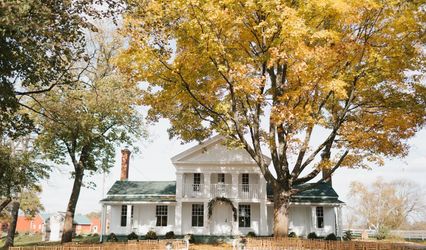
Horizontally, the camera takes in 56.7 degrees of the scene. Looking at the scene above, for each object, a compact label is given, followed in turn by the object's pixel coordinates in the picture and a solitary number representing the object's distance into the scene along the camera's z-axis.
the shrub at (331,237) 28.82
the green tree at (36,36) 10.20
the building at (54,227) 49.38
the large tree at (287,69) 15.26
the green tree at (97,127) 27.80
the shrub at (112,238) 30.30
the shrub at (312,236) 30.14
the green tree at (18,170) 27.11
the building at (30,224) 92.88
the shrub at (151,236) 30.39
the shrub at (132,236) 30.45
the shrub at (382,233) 36.19
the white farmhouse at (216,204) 31.47
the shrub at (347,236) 31.92
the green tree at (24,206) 34.51
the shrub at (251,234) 30.18
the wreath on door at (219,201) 30.92
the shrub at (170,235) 30.48
